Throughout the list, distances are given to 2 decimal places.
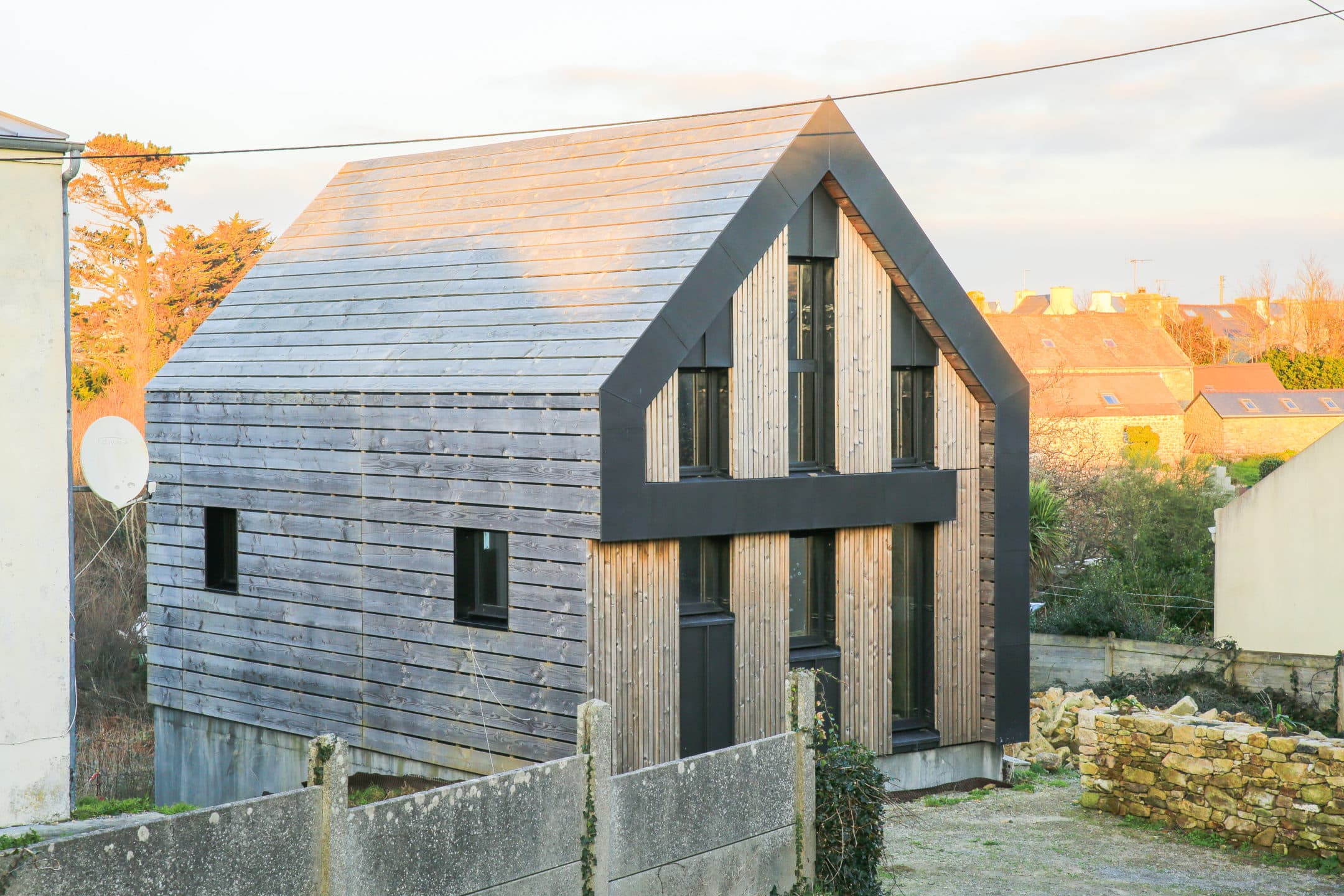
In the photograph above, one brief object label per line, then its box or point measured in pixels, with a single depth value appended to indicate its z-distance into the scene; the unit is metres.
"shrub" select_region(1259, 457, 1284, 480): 39.56
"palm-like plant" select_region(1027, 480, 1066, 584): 24.88
